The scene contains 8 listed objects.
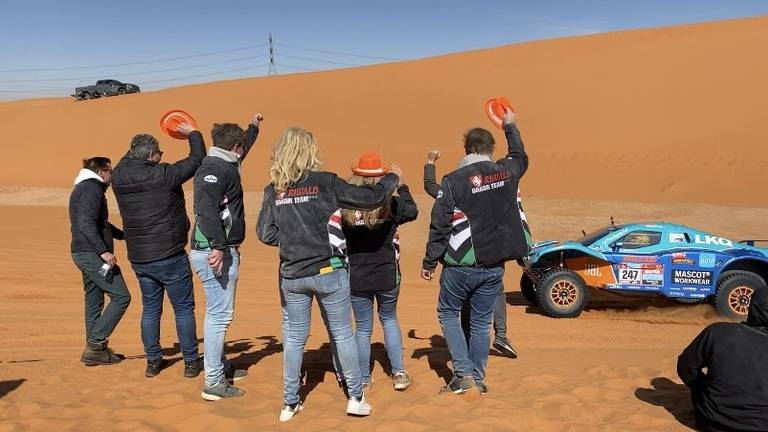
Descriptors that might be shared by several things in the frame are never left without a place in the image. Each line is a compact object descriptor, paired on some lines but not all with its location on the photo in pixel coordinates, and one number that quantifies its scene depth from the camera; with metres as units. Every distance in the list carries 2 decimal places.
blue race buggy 9.31
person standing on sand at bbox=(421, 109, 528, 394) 5.16
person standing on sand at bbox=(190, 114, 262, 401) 5.07
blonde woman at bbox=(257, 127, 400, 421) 4.59
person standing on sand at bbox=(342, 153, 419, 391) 5.11
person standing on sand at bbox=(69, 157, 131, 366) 6.05
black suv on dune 45.91
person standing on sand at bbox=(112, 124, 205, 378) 5.50
